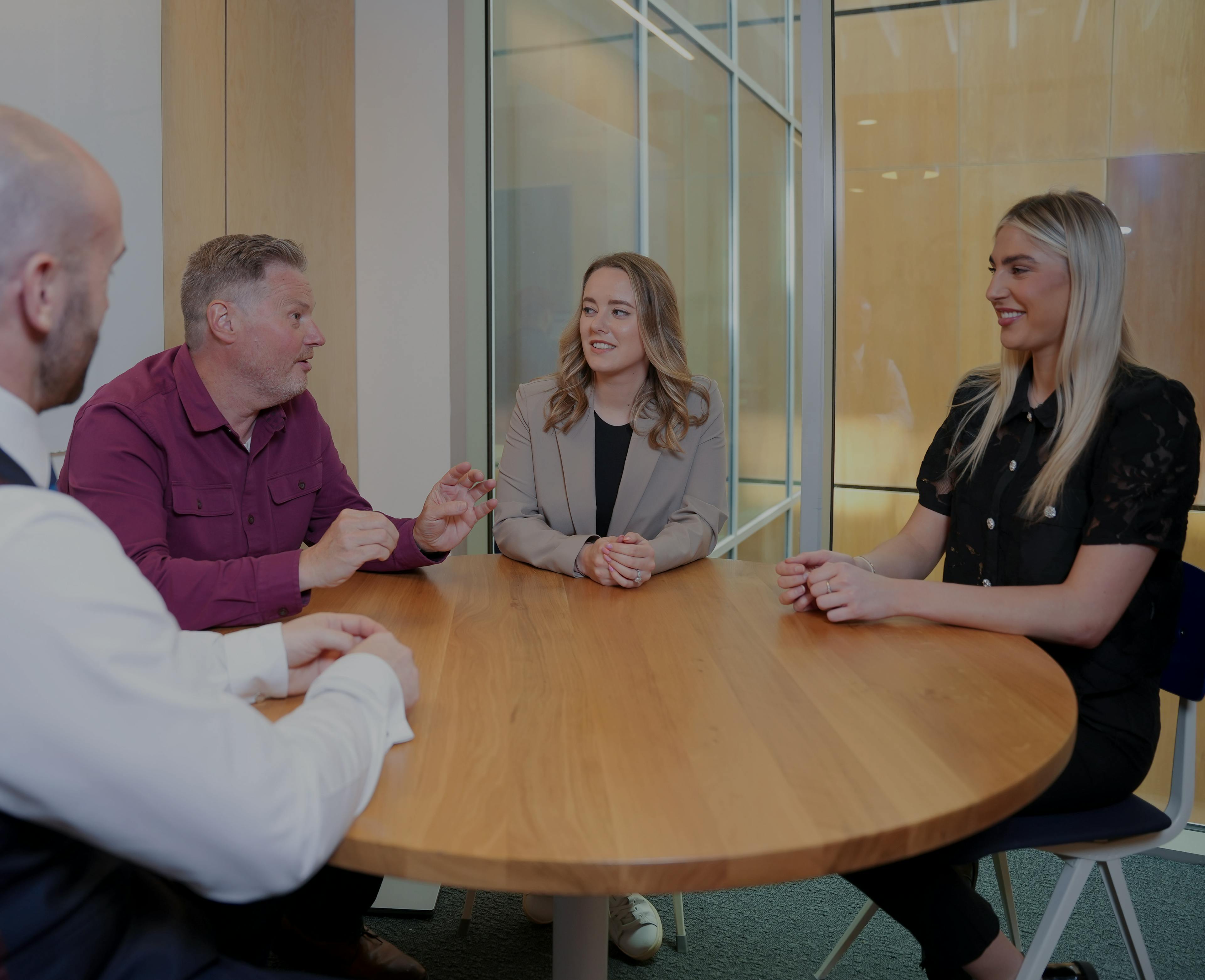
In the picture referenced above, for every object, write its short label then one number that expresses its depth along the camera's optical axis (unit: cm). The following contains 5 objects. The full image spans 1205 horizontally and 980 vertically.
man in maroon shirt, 179
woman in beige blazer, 247
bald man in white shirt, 83
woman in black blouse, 164
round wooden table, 93
